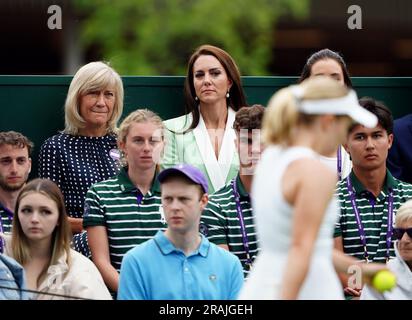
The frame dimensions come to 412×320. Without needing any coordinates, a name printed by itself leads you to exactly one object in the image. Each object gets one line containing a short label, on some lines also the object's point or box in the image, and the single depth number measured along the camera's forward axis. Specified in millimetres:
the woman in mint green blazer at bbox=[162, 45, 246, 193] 16156
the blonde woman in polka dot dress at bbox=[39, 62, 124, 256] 16219
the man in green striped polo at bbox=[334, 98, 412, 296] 15469
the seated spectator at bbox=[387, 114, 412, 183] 16937
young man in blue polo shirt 13578
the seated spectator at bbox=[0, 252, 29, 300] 13750
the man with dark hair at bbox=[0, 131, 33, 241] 15555
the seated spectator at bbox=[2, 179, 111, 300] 14148
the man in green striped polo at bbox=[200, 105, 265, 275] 15172
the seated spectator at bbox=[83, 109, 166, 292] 15297
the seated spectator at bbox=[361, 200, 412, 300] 14477
